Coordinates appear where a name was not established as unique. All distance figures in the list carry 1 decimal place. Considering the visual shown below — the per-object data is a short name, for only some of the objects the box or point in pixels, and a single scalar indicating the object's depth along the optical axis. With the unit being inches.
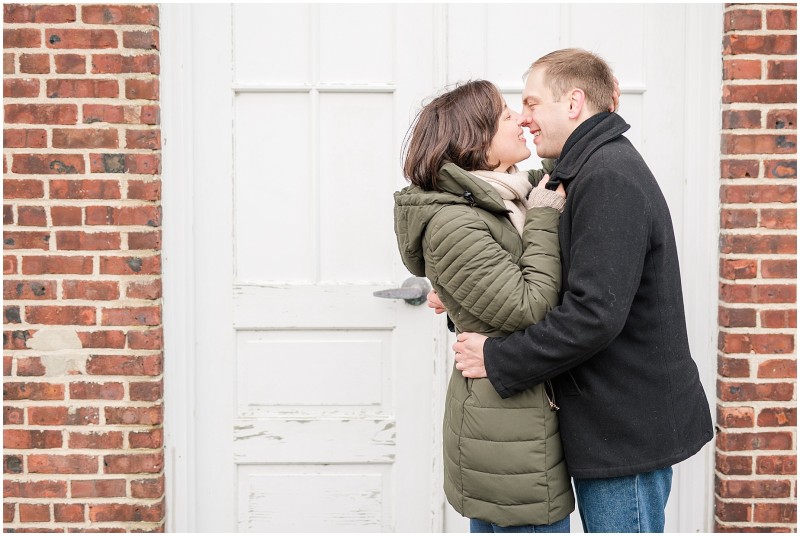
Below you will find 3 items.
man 69.9
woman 71.5
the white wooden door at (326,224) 109.8
